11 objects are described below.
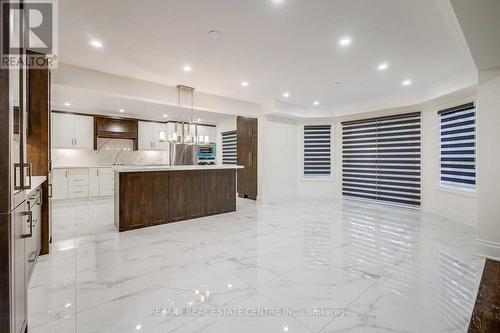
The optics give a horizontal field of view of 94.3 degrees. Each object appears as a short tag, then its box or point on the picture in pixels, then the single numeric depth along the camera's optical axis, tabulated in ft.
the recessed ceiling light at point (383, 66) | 12.22
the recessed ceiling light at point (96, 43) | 10.08
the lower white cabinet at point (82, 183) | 20.47
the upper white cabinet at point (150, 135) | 25.21
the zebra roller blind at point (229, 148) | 26.94
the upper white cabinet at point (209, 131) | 28.42
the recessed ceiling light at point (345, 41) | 9.64
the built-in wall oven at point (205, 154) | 28.37
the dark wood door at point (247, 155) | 21.48
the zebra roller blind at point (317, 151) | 23.50
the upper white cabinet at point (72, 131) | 20.98
